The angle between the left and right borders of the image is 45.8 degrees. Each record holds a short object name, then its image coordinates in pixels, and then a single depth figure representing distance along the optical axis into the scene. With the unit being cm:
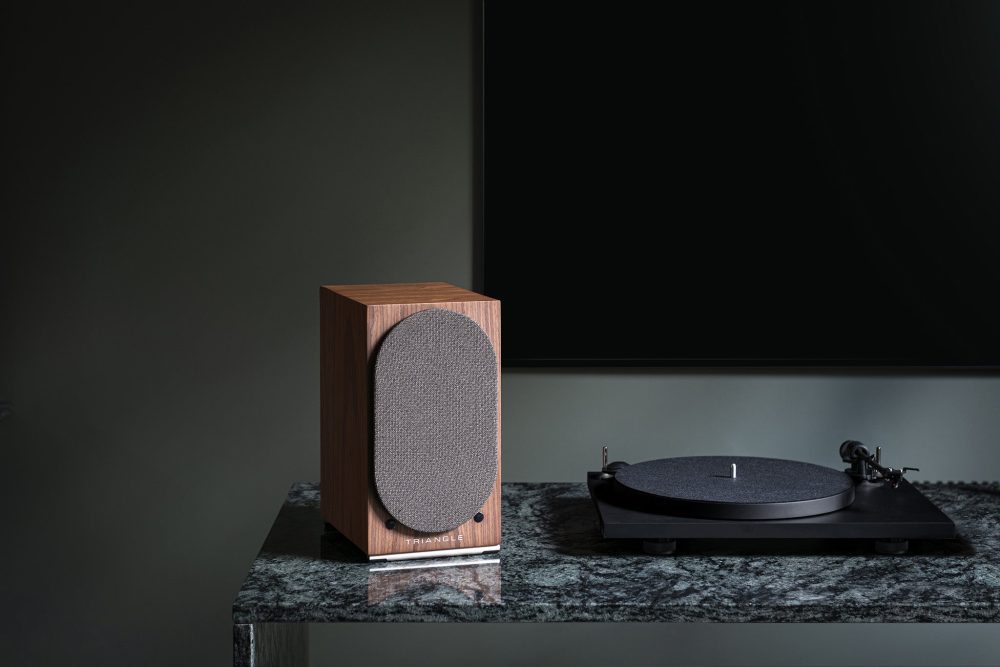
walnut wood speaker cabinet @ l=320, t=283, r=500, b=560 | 142
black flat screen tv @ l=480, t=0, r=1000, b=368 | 233
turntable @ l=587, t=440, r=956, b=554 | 146
